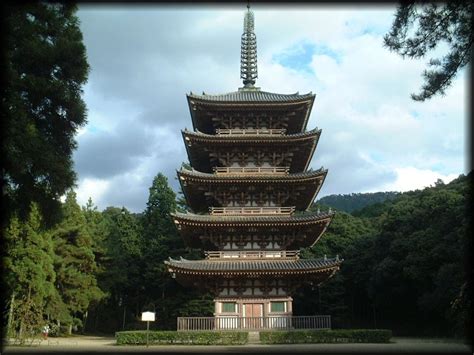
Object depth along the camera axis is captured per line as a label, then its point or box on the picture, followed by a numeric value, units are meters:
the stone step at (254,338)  24.03
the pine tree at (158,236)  47.56
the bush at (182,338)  23.62
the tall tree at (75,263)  43.41
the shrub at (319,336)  23.70
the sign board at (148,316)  21.47
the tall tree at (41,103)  11.05
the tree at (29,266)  32.38
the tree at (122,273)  48.50
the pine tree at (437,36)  8.64
